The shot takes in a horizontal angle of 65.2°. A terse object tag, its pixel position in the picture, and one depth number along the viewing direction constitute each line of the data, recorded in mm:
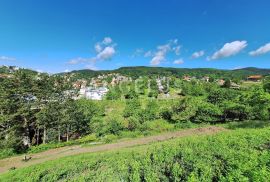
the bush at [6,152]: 24117
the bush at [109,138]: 26375
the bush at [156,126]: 29531
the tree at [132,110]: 35950
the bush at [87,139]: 27597
